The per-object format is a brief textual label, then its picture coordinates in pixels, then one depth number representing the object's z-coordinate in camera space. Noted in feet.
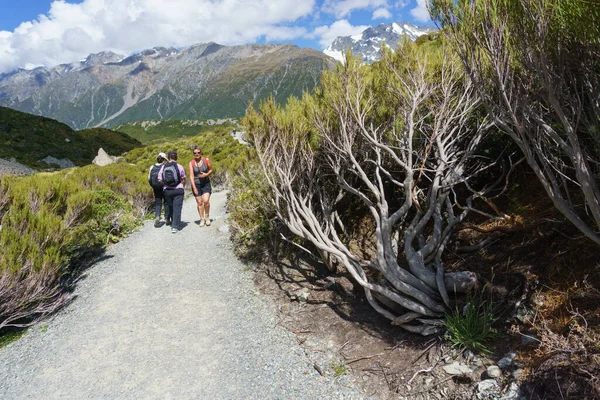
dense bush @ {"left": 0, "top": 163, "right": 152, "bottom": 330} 16.35
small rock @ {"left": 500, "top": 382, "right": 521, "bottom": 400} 9.65
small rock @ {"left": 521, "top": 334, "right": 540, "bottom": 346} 10.75
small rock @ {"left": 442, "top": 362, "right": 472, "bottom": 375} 11.30
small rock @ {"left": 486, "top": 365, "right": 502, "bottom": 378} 10.48
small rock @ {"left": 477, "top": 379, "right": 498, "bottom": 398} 10.16
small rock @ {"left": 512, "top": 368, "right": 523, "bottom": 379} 10.04
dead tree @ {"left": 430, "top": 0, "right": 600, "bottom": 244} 9.16
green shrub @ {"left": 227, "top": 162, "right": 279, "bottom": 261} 25.81
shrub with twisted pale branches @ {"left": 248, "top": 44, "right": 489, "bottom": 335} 14.74
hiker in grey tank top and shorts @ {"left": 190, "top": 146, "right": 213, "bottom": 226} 29.91
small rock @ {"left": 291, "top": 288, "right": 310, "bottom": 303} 19.38
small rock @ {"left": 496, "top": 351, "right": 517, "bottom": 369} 10.64
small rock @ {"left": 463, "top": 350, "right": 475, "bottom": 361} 11.60
